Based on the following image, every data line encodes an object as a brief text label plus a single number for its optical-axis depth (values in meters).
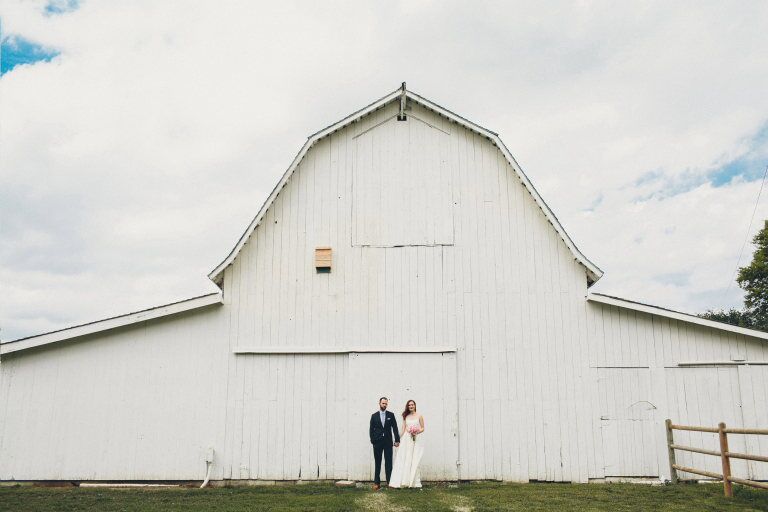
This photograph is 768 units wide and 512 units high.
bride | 11.76
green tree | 34.41
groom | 12.02
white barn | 12.38
